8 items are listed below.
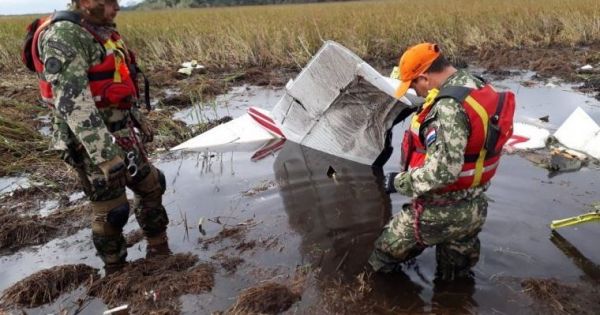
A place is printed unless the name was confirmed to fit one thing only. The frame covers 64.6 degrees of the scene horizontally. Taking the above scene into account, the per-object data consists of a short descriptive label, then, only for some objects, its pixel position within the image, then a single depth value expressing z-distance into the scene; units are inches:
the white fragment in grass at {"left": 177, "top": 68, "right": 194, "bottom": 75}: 423.8
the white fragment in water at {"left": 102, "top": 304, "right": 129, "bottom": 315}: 115.6
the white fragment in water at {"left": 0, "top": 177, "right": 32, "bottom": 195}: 199.7
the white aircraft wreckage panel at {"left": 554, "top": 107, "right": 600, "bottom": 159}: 193.9
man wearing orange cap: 97.2
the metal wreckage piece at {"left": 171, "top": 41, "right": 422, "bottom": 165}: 173.8
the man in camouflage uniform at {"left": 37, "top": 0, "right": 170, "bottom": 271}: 106.9
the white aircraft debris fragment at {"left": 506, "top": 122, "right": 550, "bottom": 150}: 209.5
